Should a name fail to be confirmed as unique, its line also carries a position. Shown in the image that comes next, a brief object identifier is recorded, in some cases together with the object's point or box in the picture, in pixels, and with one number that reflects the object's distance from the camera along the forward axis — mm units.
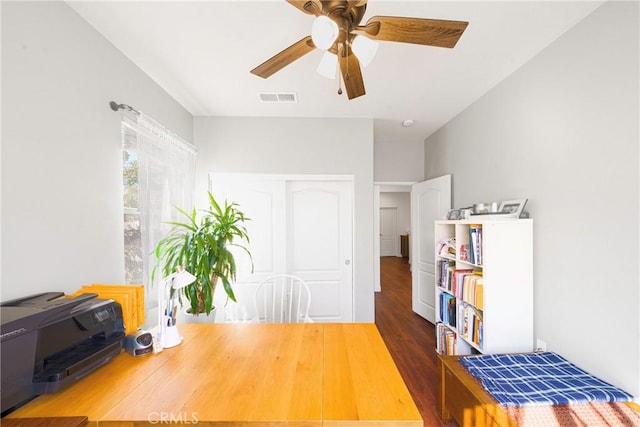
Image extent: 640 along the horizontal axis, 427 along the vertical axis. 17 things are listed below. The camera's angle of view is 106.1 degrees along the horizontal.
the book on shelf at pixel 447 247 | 2414
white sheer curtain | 1819
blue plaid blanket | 1277
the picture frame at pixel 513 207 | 1890
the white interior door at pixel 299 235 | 2926
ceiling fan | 966
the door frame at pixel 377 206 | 3768
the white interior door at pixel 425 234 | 3100
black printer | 796
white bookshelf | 1818
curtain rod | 1610
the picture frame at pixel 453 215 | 2453
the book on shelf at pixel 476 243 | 1952
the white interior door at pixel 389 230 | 8547
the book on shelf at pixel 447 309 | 2339
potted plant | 1848
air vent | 2351
